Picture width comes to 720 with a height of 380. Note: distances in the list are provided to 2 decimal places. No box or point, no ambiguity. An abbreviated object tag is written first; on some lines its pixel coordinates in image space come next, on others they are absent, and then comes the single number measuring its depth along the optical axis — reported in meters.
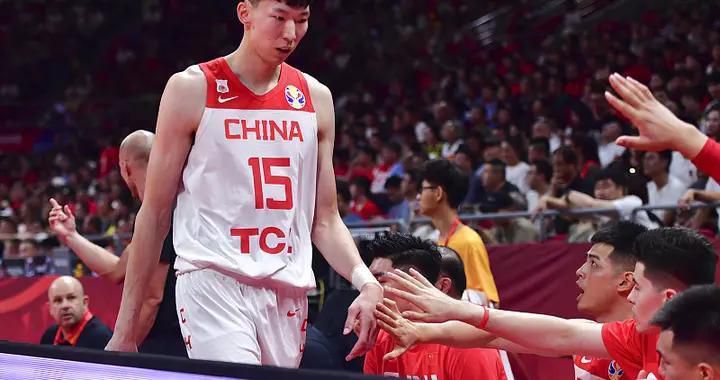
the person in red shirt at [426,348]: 4.84
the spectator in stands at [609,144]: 11.12
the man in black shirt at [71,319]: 7.77
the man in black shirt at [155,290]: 4.82
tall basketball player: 3.66
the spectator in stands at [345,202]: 10.38
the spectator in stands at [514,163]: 11.34
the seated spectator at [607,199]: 8.16
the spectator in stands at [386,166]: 13.56
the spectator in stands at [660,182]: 8.98
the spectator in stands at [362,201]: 11.62
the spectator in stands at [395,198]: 11.46
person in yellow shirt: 7.10
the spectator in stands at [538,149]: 10.79
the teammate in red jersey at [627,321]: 3.76
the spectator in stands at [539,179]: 9.92
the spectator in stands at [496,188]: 9.73
